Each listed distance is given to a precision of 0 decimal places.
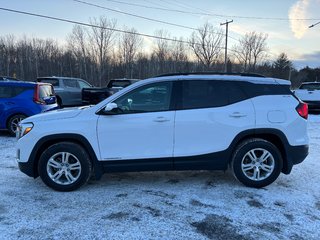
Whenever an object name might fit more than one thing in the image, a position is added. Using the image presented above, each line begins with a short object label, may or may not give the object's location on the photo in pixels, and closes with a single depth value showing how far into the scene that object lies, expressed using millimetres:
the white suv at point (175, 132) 3635
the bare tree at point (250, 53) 51364
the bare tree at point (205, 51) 42869
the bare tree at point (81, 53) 40678
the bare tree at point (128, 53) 41818
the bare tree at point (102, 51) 37824
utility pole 32823
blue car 7141
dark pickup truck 12527
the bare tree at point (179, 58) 46243
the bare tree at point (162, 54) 46341
